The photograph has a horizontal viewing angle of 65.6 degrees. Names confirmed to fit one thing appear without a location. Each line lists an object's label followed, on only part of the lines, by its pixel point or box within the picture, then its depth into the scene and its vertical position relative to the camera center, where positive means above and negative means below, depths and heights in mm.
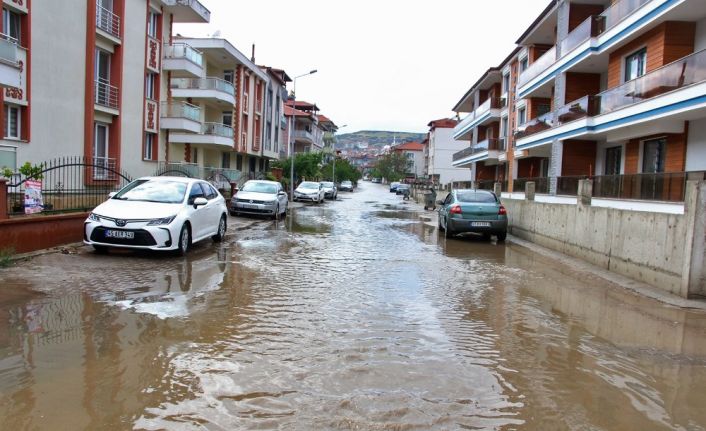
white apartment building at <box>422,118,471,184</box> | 84812 +5746
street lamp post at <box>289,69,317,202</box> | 37206 +3551
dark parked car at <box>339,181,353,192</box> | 79312 -678
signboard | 10656 -570
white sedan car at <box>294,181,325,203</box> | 38000 -854
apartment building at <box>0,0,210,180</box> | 17031 +3260
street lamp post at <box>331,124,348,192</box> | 81962 +1012
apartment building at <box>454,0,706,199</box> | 15258 +3437
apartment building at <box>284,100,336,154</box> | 73956 +7903
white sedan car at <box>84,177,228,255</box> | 9961 -826
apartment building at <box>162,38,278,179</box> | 29625 +4697
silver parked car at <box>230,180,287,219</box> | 21453 -891
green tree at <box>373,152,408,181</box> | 134500 +4561
